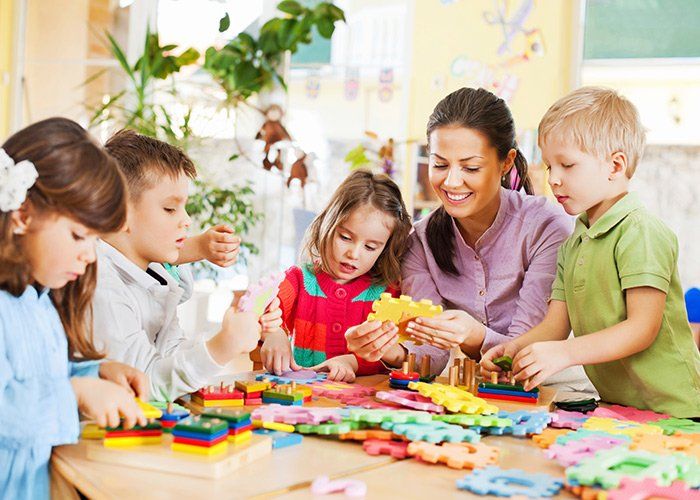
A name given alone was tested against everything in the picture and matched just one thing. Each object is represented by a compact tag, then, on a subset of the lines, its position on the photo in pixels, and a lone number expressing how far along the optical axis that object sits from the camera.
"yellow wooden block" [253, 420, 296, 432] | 1.38
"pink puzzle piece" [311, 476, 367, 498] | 1.10
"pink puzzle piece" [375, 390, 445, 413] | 1.52
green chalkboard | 4.52
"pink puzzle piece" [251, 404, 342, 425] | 1.40
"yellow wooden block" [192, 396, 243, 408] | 1.54
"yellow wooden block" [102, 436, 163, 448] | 1.23
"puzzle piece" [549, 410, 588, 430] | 1.50
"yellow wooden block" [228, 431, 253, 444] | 1.24
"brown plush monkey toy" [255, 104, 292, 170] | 5.41
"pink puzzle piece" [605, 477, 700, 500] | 1.08
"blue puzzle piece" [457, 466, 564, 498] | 1.12
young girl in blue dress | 1.21
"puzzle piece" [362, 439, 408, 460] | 1.29
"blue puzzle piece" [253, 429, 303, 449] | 1.29
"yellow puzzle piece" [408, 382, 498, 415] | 1.50
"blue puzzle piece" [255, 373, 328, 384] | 1.74
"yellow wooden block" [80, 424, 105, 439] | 1.28
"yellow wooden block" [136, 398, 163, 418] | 1.28
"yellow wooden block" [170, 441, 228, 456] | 1.18
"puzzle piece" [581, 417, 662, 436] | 1.45
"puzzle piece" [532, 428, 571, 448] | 1.37
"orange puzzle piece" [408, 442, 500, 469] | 1.23
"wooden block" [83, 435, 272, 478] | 1.14
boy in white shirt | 1.58
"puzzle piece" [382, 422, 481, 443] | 1.33
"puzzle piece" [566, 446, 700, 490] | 1.13
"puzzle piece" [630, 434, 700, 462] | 1.32
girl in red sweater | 2.17
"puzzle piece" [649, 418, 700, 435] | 1.51
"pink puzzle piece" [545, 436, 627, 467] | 1.26
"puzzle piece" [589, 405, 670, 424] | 1.59
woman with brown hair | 2.04
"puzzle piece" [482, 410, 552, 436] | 1.44
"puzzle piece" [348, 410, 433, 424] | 1.39
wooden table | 1.09
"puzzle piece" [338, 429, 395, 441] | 1.35
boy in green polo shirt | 1.65
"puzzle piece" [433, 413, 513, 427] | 1.44
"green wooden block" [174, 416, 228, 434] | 1.19
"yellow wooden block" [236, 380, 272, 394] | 1.58
